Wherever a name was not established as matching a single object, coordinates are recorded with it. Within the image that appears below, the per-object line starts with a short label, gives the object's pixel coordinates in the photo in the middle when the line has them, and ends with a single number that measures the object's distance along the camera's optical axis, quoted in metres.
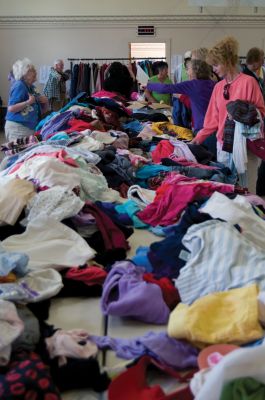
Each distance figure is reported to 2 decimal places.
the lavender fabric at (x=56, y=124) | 3.75
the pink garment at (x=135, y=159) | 3.04
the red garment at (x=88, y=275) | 1.60
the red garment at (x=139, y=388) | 1.06
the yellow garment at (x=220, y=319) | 1.21
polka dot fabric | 0.99
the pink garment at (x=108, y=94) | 5.12
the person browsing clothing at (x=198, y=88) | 4.11
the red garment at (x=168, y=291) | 1.47
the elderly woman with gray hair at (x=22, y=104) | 4.72
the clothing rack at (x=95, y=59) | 9.78
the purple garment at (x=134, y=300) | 1.41
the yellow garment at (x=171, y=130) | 4.18
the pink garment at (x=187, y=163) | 3.04
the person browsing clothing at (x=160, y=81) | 6.14
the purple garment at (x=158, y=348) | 1.20
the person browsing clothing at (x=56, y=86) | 8.18
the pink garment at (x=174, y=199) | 2.20
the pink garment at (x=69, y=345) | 1.19
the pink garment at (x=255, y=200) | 2.28
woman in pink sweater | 3.31
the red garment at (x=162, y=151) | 3.34
